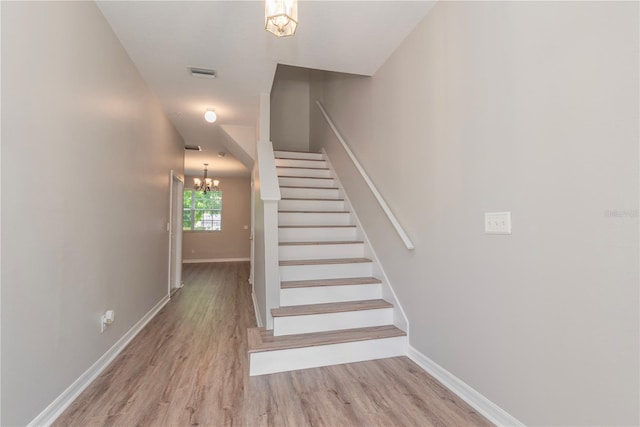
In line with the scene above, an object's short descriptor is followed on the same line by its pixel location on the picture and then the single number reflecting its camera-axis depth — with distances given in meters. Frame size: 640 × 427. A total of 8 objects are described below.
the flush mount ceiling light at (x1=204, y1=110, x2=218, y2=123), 3.95
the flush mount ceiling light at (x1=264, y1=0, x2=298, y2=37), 1.31
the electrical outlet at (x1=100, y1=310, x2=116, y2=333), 2.21
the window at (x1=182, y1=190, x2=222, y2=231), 9.27
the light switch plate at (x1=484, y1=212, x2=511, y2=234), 1.51
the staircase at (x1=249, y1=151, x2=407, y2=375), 2.17
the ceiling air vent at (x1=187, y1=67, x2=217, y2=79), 2.93
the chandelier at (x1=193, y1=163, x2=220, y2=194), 7.80
